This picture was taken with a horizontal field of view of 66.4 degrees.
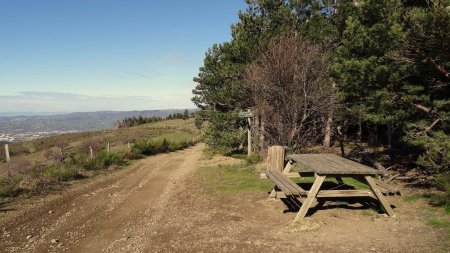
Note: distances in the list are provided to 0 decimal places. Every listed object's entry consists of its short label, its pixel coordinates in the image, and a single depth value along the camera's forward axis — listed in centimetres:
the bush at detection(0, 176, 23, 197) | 1087
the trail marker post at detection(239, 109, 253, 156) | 1664
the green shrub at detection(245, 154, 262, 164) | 1639
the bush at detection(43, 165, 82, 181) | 1310
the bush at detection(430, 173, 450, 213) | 764
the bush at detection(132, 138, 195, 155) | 2336
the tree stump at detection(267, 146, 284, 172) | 1036
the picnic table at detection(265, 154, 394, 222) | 685
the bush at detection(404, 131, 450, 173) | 856
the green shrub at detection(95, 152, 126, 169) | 1670
